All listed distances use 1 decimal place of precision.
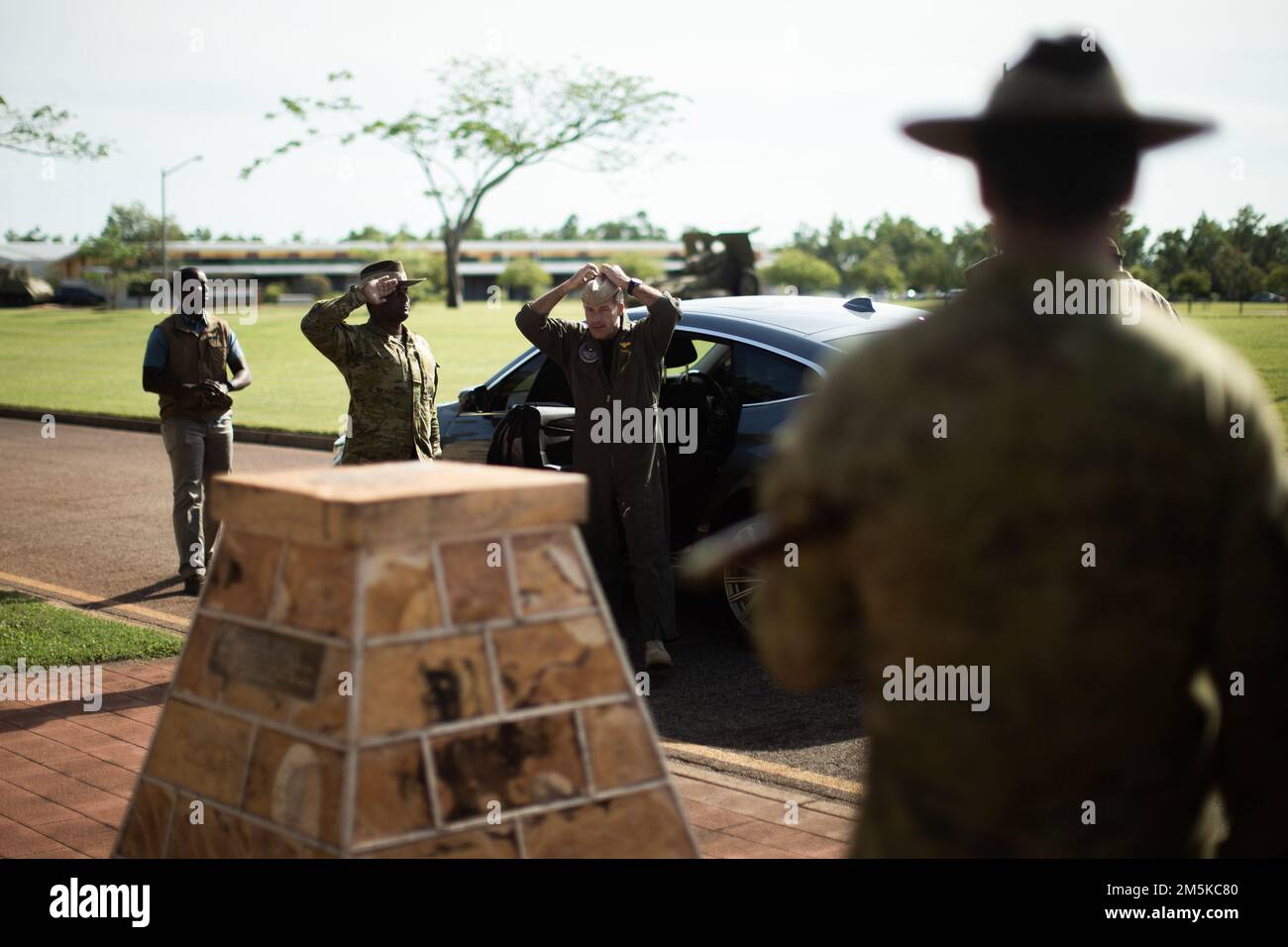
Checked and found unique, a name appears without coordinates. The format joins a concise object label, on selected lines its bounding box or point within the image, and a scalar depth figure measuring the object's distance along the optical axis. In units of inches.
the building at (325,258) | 4670.3
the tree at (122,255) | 3602.4
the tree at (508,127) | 2544.3
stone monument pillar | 102.5
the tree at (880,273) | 4790.8
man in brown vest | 355.6
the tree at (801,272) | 4517.7
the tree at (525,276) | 3993.6
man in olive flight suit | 280.4
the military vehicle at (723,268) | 1439.5
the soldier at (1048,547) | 73.5
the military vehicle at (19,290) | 3334.2
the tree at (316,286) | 3919.8
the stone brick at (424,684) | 101.7
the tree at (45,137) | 829.8
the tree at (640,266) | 3562.0
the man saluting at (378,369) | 278.2
